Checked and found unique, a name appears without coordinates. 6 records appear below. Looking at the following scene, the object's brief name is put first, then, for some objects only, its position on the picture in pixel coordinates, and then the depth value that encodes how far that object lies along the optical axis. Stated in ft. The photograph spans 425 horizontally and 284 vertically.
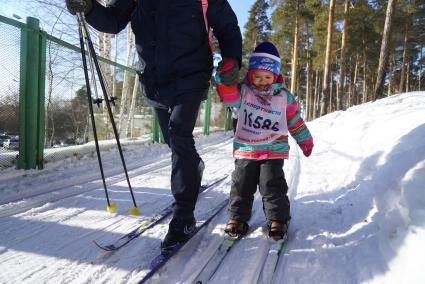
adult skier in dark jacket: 7.32
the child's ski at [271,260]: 6.28
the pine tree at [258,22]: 102.47
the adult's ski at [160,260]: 6.08
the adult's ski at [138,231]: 7.40
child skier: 8.30
